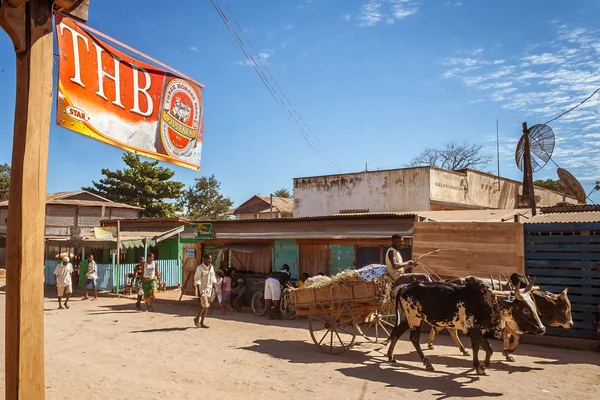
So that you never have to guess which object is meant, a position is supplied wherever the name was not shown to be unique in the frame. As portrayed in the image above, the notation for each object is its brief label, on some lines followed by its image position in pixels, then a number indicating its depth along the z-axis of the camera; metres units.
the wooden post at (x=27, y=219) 3.19
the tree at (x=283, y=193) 69.21
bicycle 15.54
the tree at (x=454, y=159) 43.14
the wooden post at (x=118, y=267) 19.42
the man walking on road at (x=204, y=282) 12.15
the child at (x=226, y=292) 15.85
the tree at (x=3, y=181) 45.75
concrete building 23.61
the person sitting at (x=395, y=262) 9.00
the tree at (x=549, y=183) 47.88
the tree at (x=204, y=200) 53.84
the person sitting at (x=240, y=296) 16.34
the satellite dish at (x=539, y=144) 17.22
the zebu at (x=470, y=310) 7.74
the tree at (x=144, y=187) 39.72
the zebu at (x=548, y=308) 8.18
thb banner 3.90
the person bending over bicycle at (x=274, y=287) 14.66
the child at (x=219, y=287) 15.65
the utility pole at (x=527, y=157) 17.02
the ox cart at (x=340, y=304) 9.29
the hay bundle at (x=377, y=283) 9.22
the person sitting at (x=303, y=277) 15.02
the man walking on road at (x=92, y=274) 18.19
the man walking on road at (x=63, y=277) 15.62
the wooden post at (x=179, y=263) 23.64
